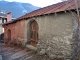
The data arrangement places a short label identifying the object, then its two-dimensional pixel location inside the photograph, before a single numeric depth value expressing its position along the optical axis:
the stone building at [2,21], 13.46
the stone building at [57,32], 3.64
